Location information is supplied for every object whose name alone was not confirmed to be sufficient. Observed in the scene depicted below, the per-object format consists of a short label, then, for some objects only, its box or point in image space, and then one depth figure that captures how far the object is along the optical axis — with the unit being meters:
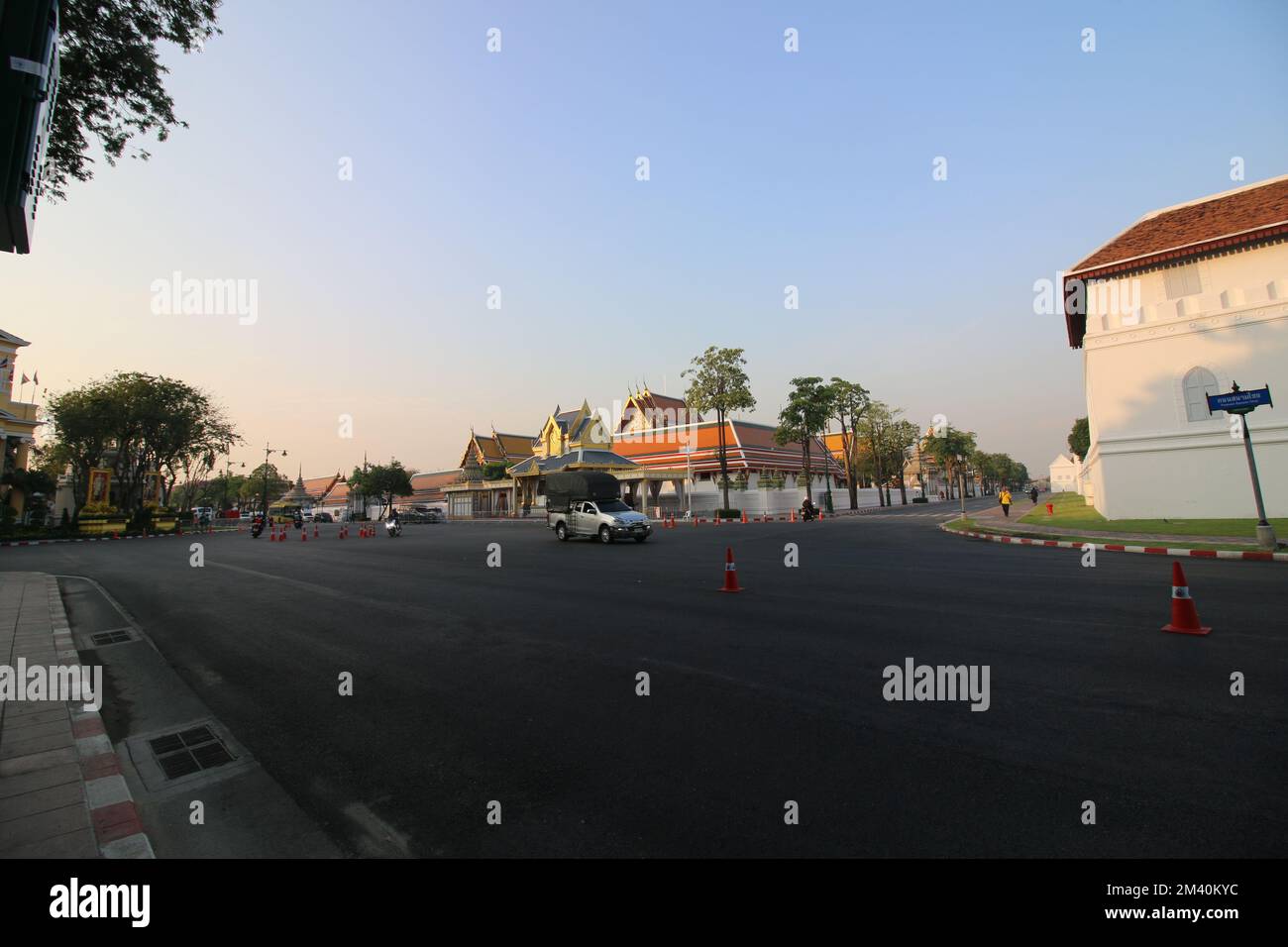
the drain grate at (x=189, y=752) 3.76
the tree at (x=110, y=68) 7.36
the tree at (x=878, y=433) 59.22
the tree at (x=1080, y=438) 65.75
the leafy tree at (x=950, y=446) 58.69
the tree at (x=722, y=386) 41.19
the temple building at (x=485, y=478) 64.06
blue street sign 13.86
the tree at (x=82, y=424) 36.81
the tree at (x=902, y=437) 63.38
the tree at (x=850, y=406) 45.38
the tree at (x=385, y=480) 75.81
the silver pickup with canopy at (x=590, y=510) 21.12
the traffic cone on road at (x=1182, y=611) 5.95
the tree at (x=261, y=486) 99.75
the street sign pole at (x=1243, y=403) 13.46
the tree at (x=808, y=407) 43.09
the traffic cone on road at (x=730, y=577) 9.52
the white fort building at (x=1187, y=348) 18.83
